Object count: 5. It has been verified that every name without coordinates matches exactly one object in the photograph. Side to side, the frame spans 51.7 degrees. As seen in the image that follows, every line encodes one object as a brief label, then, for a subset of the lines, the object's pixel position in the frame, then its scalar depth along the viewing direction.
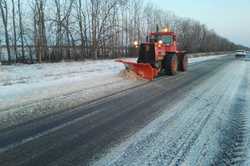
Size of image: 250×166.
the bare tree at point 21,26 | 26.08
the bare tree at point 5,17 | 24.25
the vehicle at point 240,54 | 51.40
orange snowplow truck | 13.50
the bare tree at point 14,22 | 25.83
